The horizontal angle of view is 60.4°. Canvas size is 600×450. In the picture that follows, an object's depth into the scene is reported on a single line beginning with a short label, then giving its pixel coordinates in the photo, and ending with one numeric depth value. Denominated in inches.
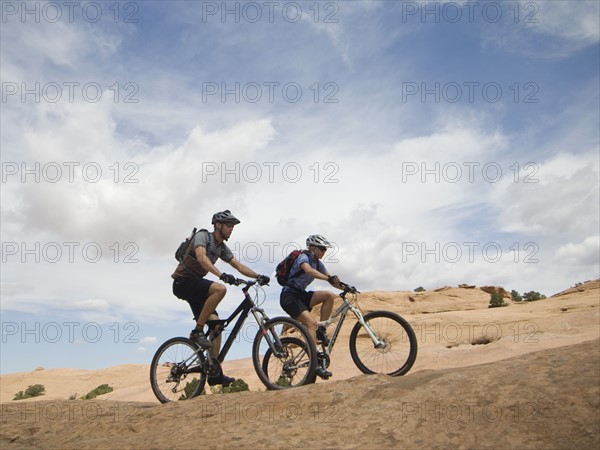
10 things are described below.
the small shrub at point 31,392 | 1169.4
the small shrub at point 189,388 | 289.6
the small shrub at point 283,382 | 257.9
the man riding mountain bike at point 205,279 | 273.6
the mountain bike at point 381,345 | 264.5
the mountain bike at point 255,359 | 258.4
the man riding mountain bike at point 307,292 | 295.6
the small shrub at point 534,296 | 1341.0
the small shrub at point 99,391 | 995.9
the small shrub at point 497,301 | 1221.9
